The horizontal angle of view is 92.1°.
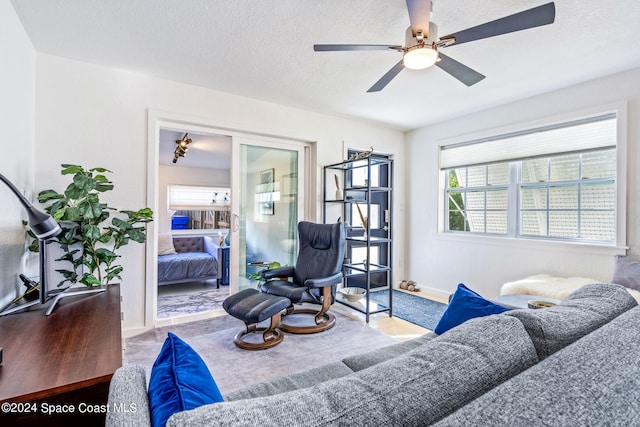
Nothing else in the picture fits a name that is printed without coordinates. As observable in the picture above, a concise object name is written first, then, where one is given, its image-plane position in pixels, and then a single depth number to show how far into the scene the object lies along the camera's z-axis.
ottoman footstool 2.46
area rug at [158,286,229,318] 3.62
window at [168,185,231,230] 6.66
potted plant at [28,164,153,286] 2.19
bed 4.50
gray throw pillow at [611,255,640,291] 2.53
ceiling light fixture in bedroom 4.49
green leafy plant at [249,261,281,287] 3.60
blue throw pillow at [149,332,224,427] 0.63
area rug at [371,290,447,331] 3.36
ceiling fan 1.57
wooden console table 0.86
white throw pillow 4.99
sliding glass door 3.61
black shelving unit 3.50
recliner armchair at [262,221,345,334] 2.91
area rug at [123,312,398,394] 2.21
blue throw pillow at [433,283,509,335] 1.49
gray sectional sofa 0.53
